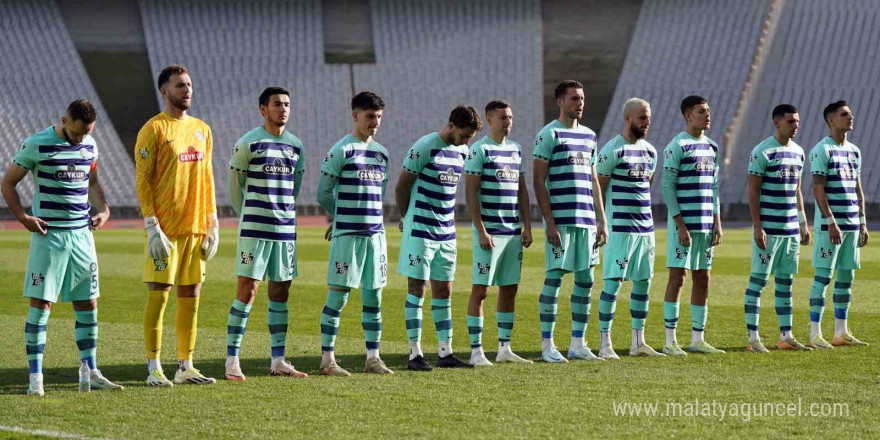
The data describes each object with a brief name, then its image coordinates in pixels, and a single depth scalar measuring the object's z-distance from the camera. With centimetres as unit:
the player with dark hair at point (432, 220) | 1656
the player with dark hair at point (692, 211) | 1841
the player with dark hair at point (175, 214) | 1438
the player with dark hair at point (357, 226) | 1603
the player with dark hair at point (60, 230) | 1402
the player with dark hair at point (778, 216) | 1902
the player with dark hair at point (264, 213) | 1532
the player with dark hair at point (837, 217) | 1953
